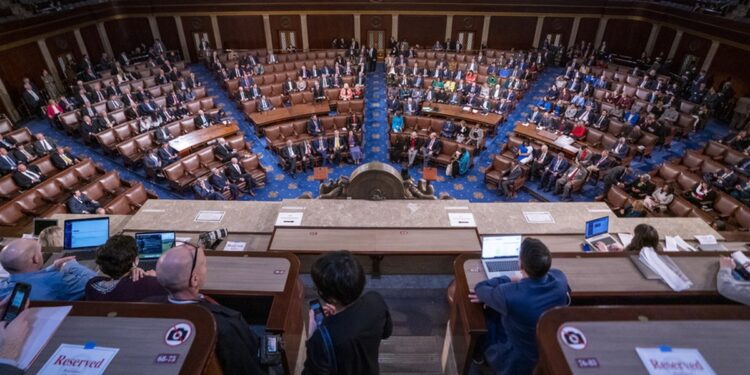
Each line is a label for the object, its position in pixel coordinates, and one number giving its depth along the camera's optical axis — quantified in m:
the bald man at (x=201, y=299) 2.35
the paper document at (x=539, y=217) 5.05
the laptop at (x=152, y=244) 3.86
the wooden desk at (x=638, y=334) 1.98
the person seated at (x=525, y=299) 2.53
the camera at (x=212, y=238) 4.39
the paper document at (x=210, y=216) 5.11
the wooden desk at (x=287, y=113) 12.82
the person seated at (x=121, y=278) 2.78
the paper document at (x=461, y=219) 4.82
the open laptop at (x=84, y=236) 4.17
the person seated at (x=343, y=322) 2.12
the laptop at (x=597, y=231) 4.54
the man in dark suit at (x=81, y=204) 7.89
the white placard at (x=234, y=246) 4.47
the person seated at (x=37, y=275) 2.89
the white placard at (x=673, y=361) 1.93
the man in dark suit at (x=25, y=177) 8.97
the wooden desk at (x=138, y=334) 2.01
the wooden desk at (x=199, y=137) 11.12
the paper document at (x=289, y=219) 4.77
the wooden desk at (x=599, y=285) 3.08
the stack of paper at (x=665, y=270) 3.17
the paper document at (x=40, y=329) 2.04
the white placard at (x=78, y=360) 1.97
